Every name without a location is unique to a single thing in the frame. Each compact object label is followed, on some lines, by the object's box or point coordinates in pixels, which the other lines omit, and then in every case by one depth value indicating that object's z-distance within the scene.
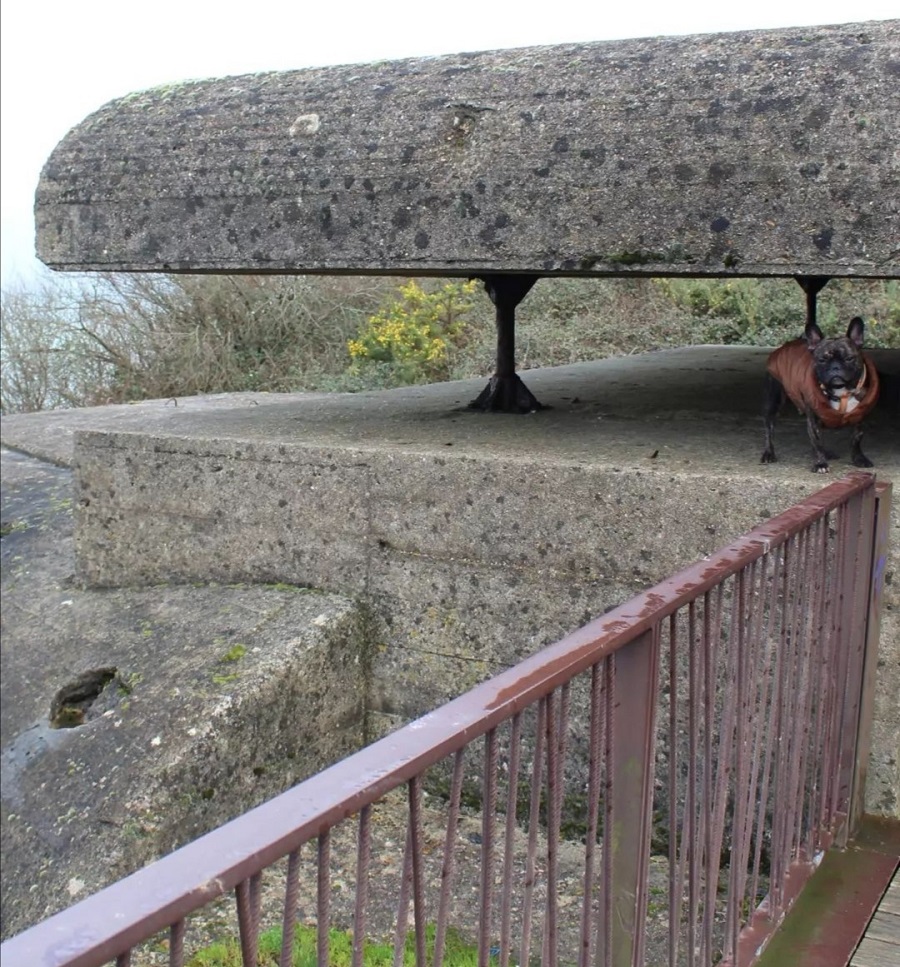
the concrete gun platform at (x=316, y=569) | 3.51
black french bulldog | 3.43
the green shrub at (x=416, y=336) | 12.28
